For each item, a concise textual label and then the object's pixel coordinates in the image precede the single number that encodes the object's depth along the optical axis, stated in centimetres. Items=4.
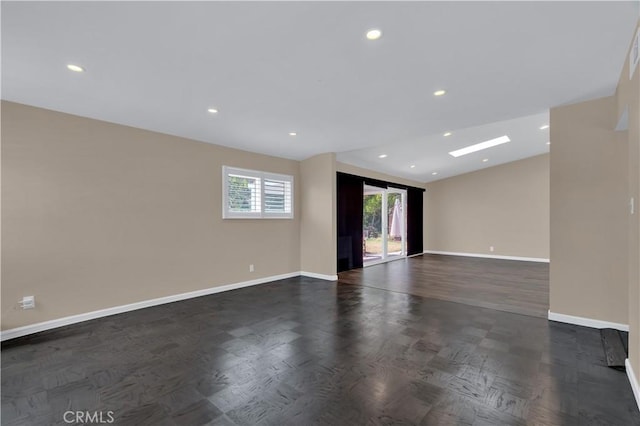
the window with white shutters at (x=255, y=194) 511
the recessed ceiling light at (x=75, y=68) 246
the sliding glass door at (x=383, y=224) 782
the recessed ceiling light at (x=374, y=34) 205
